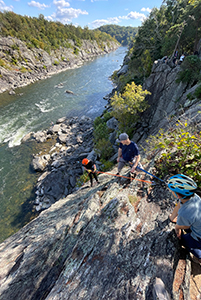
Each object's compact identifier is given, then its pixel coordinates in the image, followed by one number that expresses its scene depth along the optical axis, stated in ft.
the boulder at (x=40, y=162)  65.52
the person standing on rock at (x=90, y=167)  29.43
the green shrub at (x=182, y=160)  13.51
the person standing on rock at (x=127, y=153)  19.49
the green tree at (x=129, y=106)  55.93
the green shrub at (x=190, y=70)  46.88
